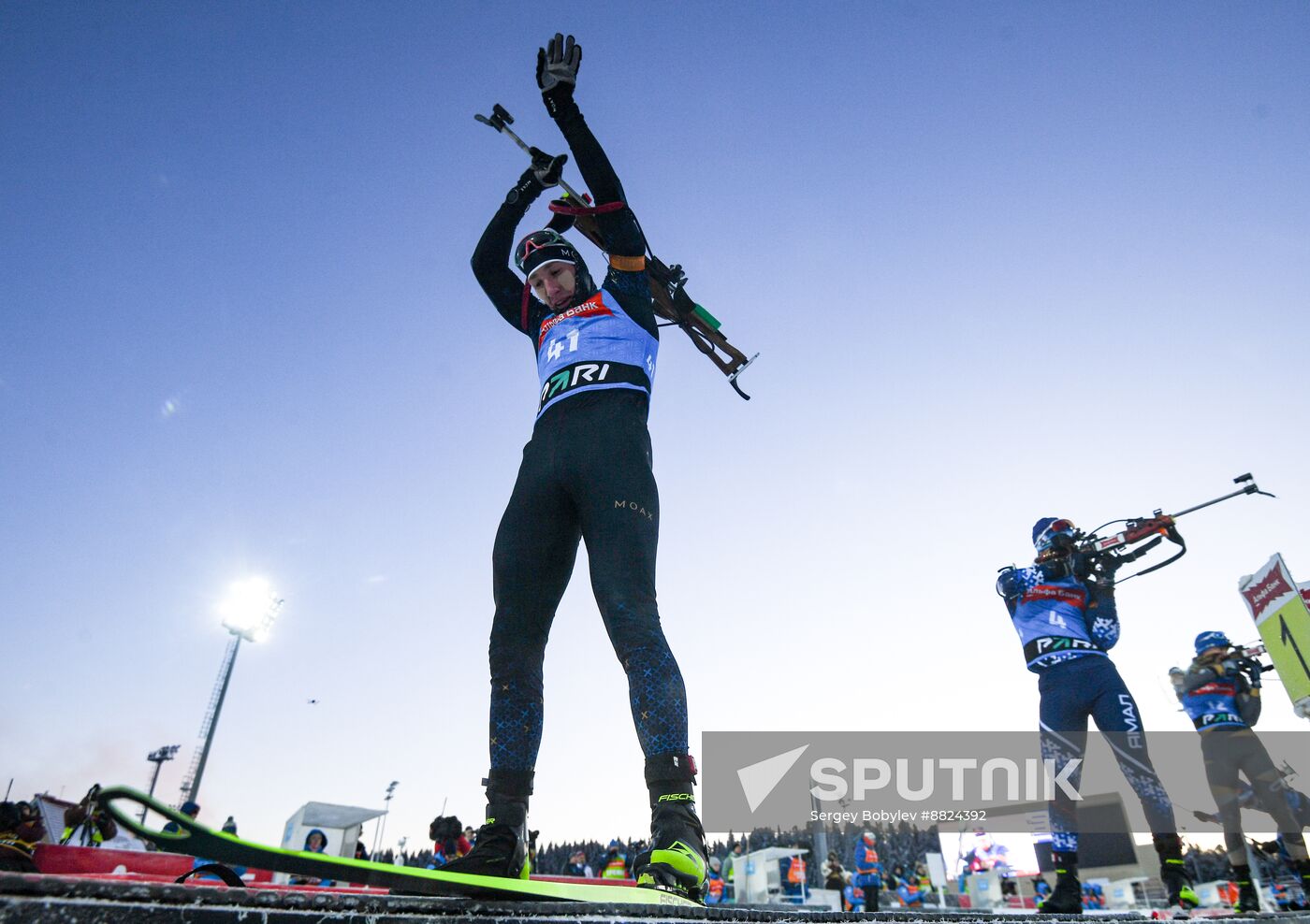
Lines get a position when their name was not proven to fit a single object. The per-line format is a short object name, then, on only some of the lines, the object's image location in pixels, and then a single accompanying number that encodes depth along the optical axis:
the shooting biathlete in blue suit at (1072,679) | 4.88
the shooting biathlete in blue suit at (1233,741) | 6.75
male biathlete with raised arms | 2.41
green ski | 1.25
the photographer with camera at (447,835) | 10.18
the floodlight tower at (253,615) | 36.22
